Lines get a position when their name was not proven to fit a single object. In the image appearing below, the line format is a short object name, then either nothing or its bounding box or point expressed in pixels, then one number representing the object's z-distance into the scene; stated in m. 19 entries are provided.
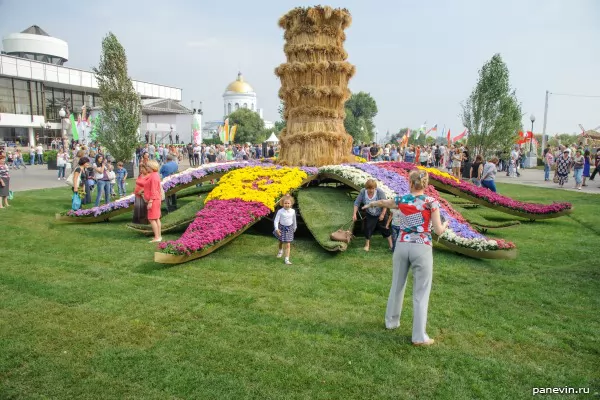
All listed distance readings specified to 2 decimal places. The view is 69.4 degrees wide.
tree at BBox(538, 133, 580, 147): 76.07
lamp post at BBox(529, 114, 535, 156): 33.06
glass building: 47.31
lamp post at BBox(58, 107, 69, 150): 29.66
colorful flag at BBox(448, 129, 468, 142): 31.24
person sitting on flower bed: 8.46
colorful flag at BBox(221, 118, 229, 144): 34.88
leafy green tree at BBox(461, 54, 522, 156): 24.67
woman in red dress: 9.14
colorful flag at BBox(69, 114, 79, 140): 27.61
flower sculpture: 10.15
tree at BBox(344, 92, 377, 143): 76.75
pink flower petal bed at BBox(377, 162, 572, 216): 11.39
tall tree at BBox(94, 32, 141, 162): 22.73
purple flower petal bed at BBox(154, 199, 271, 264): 7.50
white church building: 110.75
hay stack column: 11.55
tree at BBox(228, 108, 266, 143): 75.31
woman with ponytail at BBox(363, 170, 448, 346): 4.78
